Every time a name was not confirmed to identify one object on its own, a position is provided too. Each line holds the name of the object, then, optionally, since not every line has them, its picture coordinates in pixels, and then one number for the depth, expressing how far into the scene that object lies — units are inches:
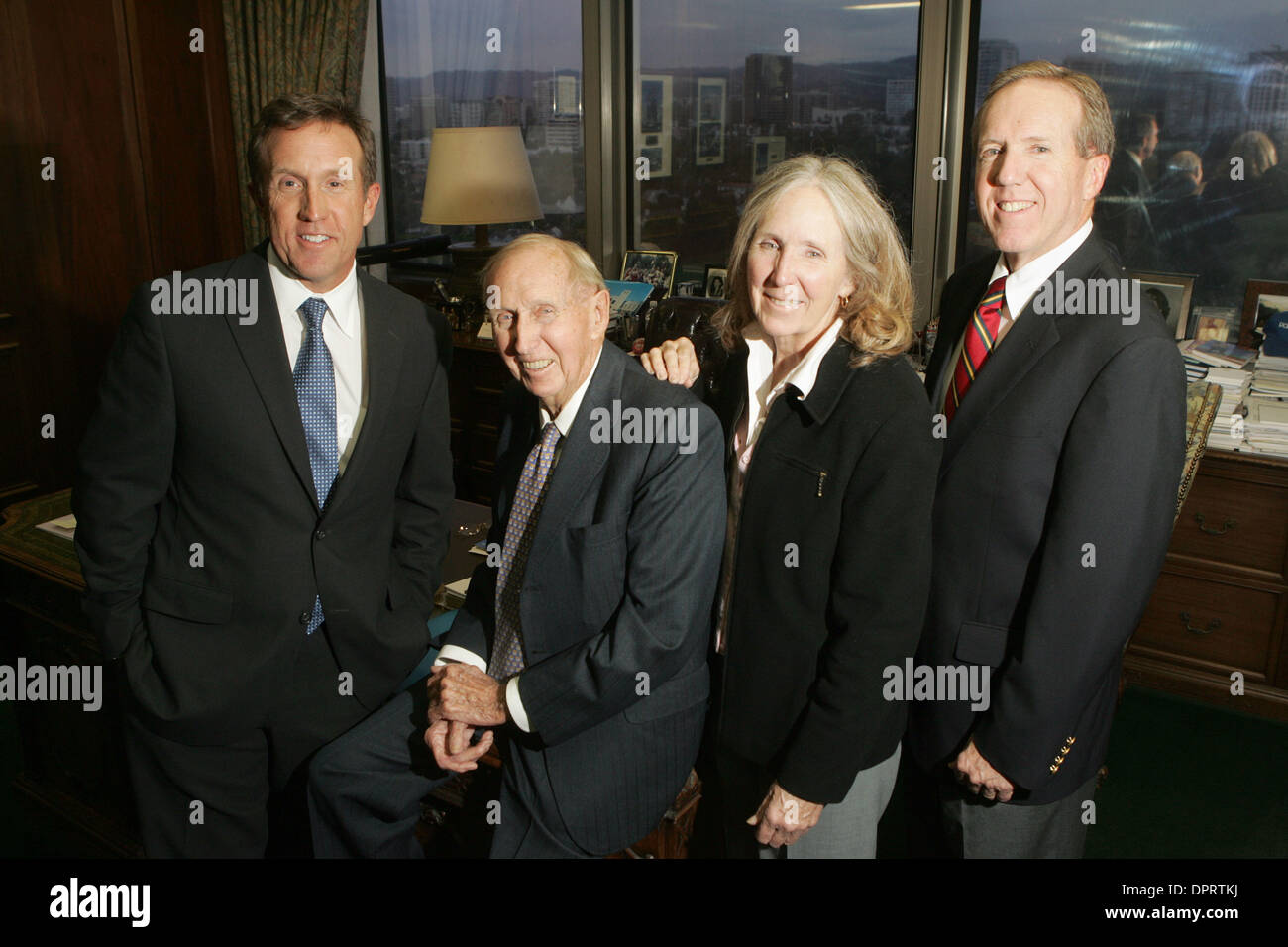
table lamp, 178.9
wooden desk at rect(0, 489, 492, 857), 101.9
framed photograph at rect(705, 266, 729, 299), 177.5
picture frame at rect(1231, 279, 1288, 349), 133.8
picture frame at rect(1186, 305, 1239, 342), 140.6
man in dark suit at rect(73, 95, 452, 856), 72.5
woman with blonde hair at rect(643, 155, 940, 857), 62.2
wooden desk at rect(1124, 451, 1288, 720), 126.9
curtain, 201.5
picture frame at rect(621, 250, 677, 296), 182.2
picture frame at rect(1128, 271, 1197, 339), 136.7
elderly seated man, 67.5
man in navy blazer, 62.9
